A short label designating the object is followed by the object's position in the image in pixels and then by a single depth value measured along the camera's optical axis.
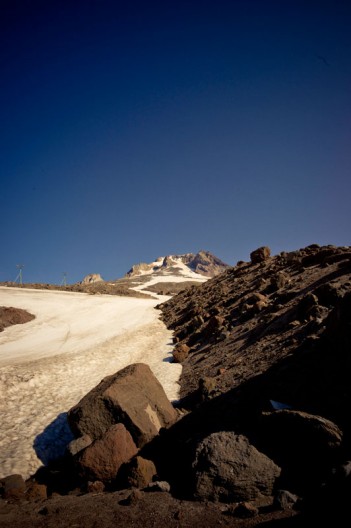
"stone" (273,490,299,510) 4.86
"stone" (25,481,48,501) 6.46
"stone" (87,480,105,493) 6.50
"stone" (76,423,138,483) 6.74
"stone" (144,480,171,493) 5.93
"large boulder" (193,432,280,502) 5.43
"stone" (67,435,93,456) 7.41
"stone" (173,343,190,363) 16.38
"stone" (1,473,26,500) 6.53
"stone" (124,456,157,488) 6.29
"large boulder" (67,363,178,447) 8.11
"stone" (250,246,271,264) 30.50
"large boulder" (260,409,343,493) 5.33
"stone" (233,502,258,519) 4.88
